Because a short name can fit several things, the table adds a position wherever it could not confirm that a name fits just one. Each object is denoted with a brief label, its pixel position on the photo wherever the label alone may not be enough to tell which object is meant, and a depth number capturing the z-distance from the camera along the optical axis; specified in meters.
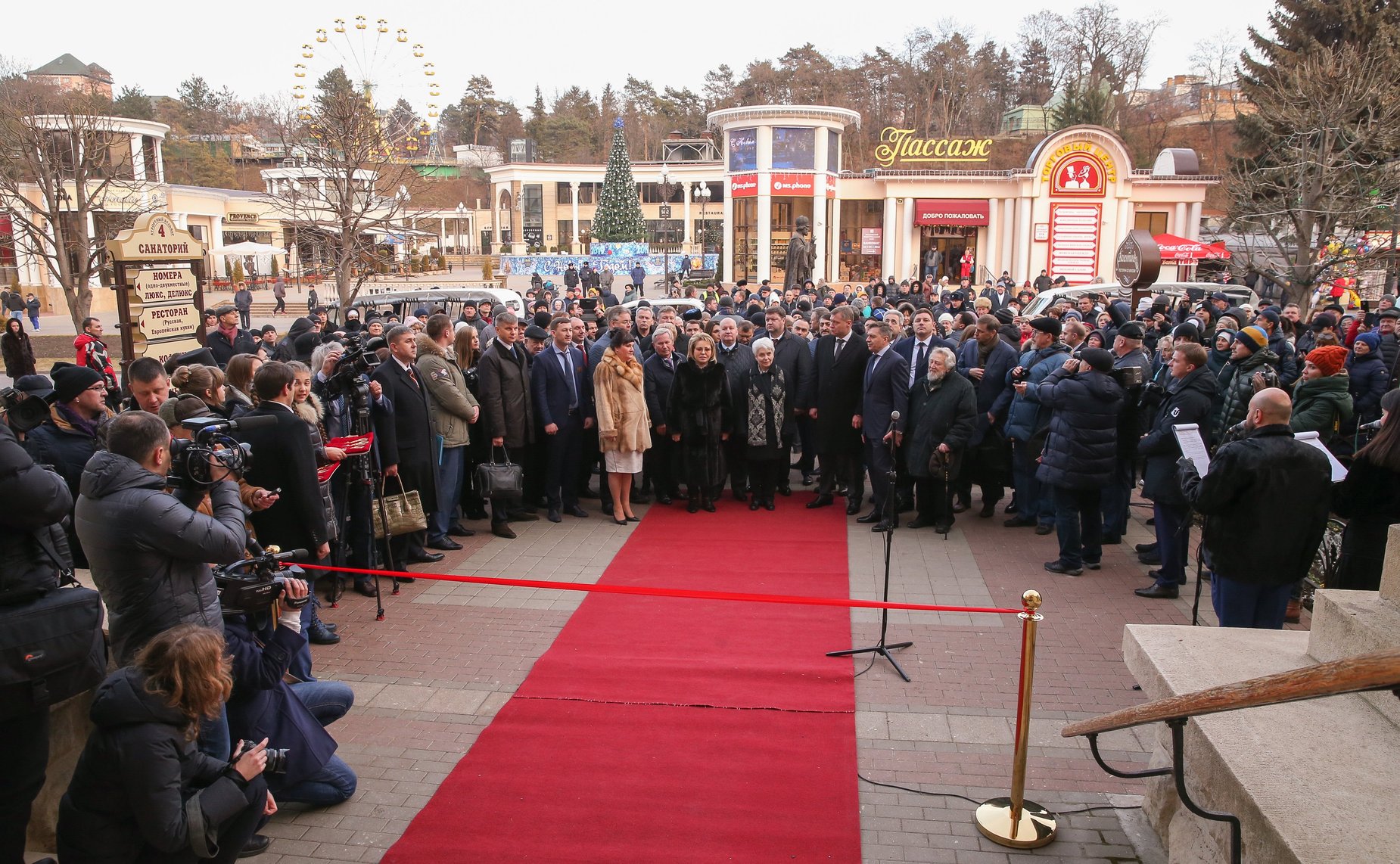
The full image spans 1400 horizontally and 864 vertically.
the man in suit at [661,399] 9.88
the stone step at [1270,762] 3.12
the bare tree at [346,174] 18.12
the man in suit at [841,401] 9.74
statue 29.59
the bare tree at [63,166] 21.45
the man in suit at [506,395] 9.04
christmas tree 48.25
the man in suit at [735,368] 10.00
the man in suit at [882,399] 9.15
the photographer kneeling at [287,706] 3.93
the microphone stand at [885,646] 6.06
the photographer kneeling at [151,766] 3.06
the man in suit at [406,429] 7.55
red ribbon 4.92
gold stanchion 4.18
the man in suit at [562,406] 9.31
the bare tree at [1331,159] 18.73
